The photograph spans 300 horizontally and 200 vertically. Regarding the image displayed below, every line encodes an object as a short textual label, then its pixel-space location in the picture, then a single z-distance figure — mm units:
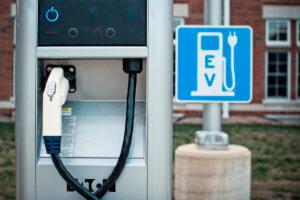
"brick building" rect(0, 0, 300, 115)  14062
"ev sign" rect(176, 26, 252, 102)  2363
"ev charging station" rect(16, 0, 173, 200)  1637
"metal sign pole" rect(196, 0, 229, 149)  2414
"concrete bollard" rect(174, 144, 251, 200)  2492
